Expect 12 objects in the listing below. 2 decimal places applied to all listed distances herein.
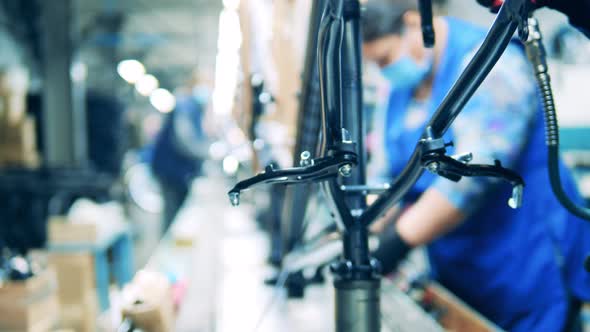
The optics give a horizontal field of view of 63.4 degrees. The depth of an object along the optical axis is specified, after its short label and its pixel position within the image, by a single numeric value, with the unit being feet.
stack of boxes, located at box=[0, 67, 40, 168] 14.07
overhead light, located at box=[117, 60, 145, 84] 39.15
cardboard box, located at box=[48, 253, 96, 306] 7.01
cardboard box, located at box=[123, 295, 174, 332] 2.47
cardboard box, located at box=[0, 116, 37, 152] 14.23
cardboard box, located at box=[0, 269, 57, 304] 4.64
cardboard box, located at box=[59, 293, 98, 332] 6.72
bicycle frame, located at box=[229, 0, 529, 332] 1.35
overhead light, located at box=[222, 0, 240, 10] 5.23
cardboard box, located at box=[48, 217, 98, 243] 8.09
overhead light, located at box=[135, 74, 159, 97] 48.42
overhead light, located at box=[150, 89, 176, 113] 51.96
